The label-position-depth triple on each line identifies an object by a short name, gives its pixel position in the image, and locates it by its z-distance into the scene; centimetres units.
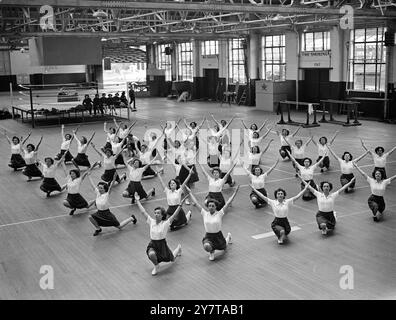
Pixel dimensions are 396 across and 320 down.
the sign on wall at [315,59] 2952
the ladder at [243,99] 3621
